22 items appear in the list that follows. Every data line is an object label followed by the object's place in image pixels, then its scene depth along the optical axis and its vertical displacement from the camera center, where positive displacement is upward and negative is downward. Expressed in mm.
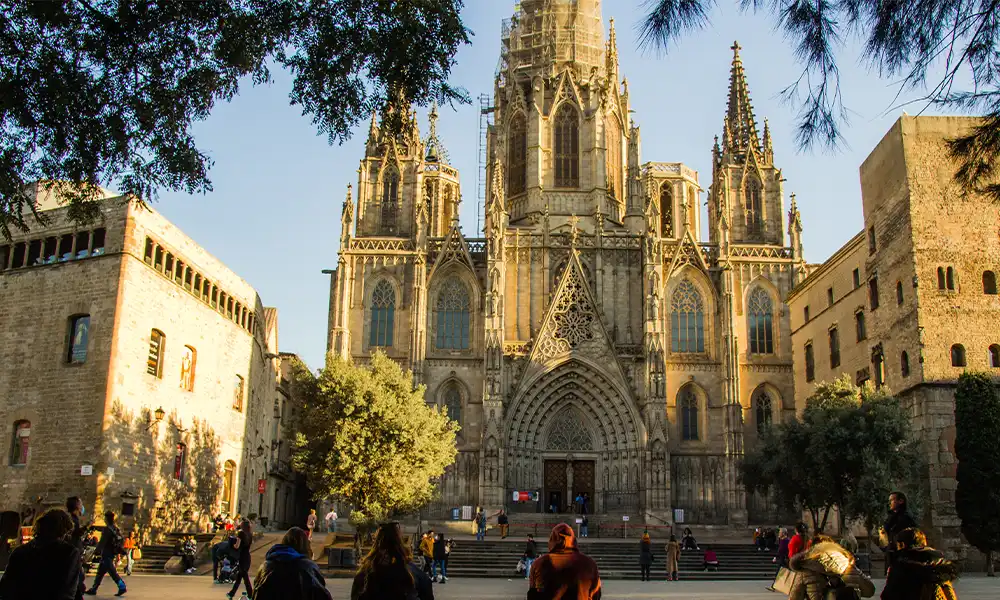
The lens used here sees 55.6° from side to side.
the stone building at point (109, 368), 28000 +4078
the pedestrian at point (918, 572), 8398 -500
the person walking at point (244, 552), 16795 -888
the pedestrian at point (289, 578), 6828 -528
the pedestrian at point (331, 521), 37750 -674
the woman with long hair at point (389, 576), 7012 -517
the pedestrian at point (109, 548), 16703 -844
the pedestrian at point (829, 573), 8367 -517
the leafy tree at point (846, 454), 28375 +1832
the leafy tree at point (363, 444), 33281 +2109
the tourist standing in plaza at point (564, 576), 7078 -495
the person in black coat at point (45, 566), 7227 -511
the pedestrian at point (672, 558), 28438 -1422
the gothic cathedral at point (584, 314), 44906 +9485
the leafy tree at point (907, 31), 8352 +4282
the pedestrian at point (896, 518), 10203 -38
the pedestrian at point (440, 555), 25484 -1294
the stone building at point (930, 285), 30281 +7505
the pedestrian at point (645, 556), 28016 -1336
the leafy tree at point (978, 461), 27250 +1562
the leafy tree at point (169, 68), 11469 +5401
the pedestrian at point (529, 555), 27859 -1363
